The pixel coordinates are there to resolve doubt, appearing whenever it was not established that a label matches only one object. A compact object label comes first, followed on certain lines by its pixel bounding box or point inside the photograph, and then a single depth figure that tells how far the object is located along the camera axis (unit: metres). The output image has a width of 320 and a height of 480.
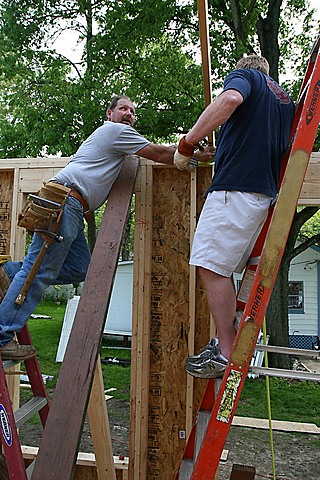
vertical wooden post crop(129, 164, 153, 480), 4.09
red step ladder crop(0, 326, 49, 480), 2.13
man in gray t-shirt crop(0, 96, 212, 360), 2.60
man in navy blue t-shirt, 2.37
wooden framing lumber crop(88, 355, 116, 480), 3.77
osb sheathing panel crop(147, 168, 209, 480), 4.14
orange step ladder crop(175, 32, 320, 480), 1.83
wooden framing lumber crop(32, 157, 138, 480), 1.75
